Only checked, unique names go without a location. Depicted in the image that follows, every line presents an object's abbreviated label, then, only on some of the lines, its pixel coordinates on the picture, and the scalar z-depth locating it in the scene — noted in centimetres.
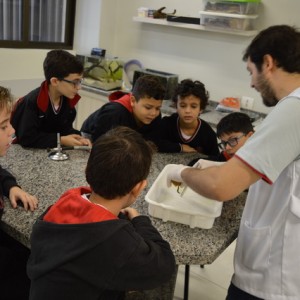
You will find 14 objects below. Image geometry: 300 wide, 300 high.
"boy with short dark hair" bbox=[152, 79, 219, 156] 193
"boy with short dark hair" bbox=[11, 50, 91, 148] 166
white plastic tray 111
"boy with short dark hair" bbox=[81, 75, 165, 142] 180
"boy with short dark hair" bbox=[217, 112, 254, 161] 162
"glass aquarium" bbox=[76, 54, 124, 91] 360
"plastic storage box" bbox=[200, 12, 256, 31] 290
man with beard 88
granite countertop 103
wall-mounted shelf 295
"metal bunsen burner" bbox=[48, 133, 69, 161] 154
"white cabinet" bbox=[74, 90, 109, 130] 350
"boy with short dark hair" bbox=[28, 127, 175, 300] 79
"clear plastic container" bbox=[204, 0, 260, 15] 281
